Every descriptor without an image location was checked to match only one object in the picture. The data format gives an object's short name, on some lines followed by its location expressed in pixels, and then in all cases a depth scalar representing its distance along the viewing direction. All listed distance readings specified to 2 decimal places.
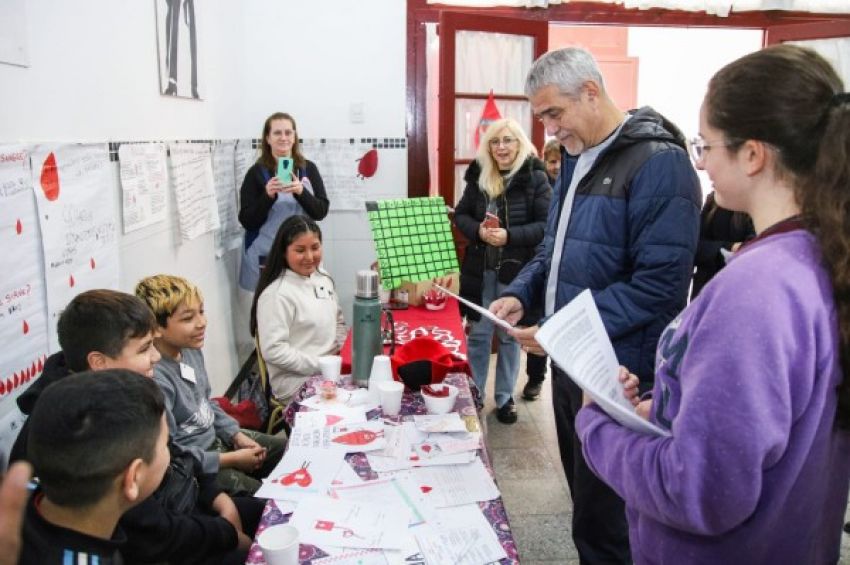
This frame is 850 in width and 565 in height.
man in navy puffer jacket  1.63
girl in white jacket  2.49
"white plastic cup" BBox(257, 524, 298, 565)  1.14
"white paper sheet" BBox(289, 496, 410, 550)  1.24
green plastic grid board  2.86
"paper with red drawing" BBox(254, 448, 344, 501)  1.41
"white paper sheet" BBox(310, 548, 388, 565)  1.18
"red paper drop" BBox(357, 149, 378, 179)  4.34
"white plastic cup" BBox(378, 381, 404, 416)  1.78
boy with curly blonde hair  1.81
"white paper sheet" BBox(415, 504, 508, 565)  1.19
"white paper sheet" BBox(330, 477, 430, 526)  1.35
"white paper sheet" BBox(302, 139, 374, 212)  4.32
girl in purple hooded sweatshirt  0.80
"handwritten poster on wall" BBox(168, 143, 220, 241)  2.88
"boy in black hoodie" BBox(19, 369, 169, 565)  1.04
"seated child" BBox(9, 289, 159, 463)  1.42
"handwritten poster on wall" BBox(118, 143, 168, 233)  2.30
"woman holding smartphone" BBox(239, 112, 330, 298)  3.48
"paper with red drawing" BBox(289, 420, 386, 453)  1.61
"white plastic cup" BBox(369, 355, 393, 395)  1.87
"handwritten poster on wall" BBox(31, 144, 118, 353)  1.71
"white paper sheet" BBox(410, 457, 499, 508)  1.37
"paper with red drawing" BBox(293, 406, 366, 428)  1.76
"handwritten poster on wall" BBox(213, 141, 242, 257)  3.57
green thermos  2.00
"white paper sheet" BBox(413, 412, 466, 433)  1.68
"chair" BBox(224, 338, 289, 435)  2.45
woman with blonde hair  3.37
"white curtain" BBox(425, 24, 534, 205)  4.05
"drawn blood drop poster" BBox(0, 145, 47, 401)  1.54
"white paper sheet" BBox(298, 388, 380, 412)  1.87
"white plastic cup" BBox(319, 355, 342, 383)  2.02
